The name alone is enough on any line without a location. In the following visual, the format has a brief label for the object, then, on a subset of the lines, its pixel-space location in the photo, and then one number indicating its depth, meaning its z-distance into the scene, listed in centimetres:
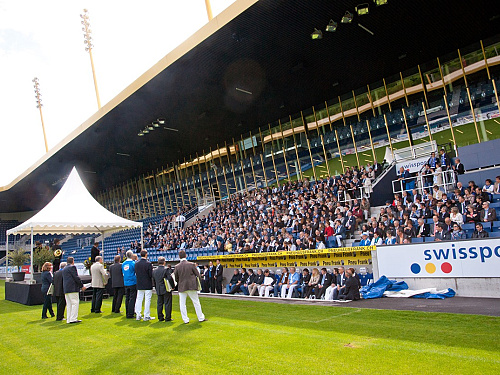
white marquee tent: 1571
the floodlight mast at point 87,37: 3509
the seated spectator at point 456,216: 1115
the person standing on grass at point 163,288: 914
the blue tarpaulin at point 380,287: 1059
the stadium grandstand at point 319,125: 1427
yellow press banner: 1180
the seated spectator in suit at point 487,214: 1080
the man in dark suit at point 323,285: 1142
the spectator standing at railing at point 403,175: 1630
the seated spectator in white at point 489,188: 1213
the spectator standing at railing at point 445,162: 1515
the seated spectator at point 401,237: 1120
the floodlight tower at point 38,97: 4859
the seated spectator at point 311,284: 1180
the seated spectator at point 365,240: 1250
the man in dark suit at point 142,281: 952
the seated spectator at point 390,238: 1161
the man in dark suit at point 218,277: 1553
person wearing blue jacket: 1001
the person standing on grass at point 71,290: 975
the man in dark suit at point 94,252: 1658
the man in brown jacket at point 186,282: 857
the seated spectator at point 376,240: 1198
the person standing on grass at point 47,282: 1113
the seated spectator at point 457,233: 1021
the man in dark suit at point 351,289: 1044
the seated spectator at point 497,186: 1211
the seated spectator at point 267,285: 1323
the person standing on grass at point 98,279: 1095
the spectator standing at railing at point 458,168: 1455
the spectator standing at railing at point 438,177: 1478
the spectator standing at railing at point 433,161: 1559
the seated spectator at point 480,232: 987
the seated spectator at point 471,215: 1105
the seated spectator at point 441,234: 1046
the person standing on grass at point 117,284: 1053
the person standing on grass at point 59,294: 1043
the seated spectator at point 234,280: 1493
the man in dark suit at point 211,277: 1577
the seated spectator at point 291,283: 1252
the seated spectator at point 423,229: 1129
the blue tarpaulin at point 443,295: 966
